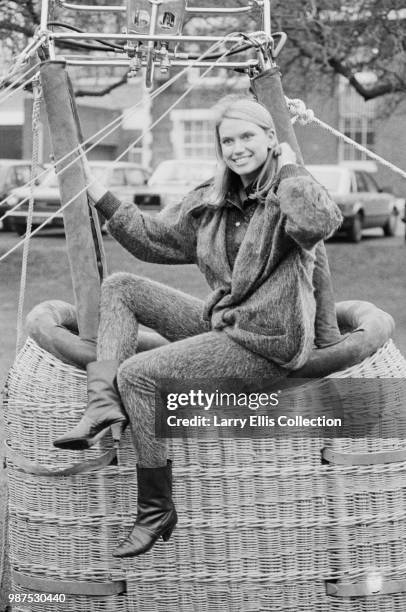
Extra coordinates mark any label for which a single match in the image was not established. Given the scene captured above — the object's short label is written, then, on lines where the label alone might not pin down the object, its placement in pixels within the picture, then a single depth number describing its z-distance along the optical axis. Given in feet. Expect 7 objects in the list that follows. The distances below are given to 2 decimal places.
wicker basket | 9.68
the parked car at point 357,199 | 57.82
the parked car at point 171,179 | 56.48
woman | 9.21
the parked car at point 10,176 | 58.54
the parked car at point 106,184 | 54.65
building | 96.58
